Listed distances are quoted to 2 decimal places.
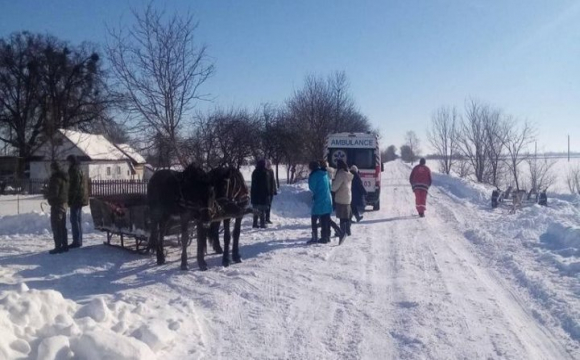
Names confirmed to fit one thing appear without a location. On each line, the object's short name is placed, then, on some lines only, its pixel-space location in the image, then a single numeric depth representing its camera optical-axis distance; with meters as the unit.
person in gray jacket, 12.07
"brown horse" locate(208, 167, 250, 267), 9.06
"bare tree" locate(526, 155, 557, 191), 43.12
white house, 38.71
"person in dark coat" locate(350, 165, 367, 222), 15.12
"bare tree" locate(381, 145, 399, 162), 139.31
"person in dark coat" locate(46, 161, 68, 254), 10.09
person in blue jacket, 11.59
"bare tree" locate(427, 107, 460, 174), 54.12
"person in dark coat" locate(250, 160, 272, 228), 13.90
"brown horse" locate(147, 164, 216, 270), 8.73
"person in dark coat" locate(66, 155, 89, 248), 10.59
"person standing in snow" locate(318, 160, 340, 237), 11.67
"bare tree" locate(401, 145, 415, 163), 125.37
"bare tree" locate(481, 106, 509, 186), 43.53
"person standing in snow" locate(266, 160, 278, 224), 14.16
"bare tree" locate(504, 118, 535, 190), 40.54
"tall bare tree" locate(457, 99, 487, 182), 45.41
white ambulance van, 19.48
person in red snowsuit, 17.40
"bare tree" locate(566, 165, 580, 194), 45.97
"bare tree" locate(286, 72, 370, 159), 34.72
